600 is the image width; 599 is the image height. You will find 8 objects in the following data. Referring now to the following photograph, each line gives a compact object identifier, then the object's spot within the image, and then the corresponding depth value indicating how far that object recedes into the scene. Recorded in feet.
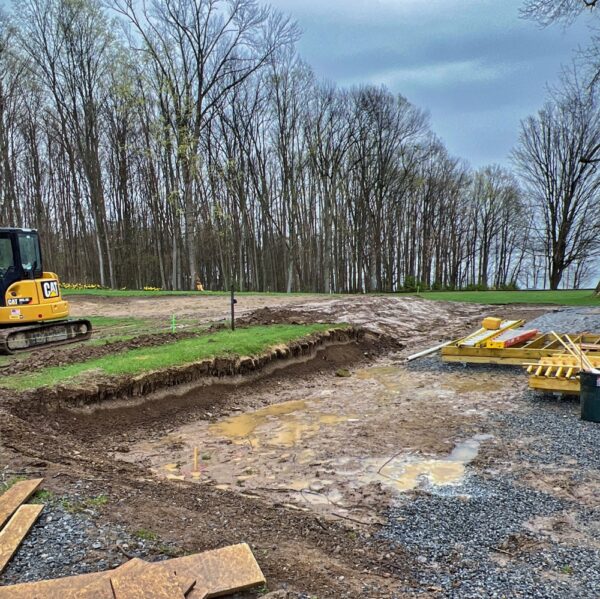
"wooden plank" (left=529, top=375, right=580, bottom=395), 26.78
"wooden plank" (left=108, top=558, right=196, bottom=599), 9.84
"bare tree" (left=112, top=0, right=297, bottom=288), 94.48
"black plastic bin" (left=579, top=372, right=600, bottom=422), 23.02
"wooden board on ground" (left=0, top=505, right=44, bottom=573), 10.91
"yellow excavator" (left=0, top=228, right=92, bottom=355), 35.37
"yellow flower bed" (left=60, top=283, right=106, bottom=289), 97.99
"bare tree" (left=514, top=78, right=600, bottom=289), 118.62
